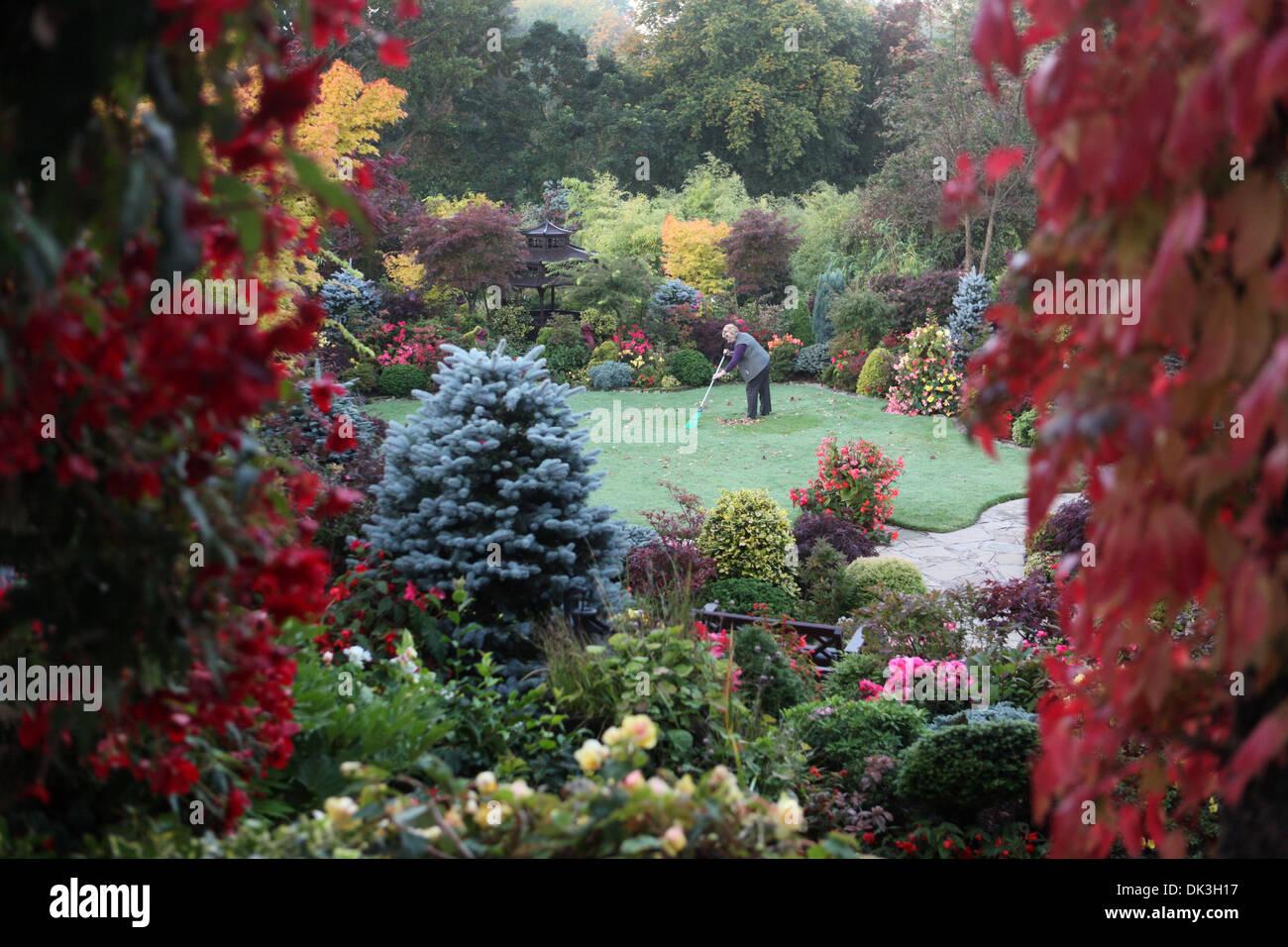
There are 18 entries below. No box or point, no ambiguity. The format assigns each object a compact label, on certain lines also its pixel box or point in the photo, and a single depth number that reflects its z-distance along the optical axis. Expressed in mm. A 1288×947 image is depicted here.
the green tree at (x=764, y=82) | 27375
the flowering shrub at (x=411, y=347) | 15352
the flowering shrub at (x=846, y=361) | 15531
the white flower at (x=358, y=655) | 3574
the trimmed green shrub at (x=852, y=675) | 5082
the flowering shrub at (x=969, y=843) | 3561
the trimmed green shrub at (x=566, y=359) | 16062
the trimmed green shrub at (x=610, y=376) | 15562
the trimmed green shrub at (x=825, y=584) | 6848
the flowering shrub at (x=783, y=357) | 16703
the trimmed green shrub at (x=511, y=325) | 16984
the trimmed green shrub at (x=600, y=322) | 16853
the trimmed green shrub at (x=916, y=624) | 5457
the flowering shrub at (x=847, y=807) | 3572
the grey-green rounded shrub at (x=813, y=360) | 16719
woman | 13055
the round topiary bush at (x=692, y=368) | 15703
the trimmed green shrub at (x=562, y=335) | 16500
